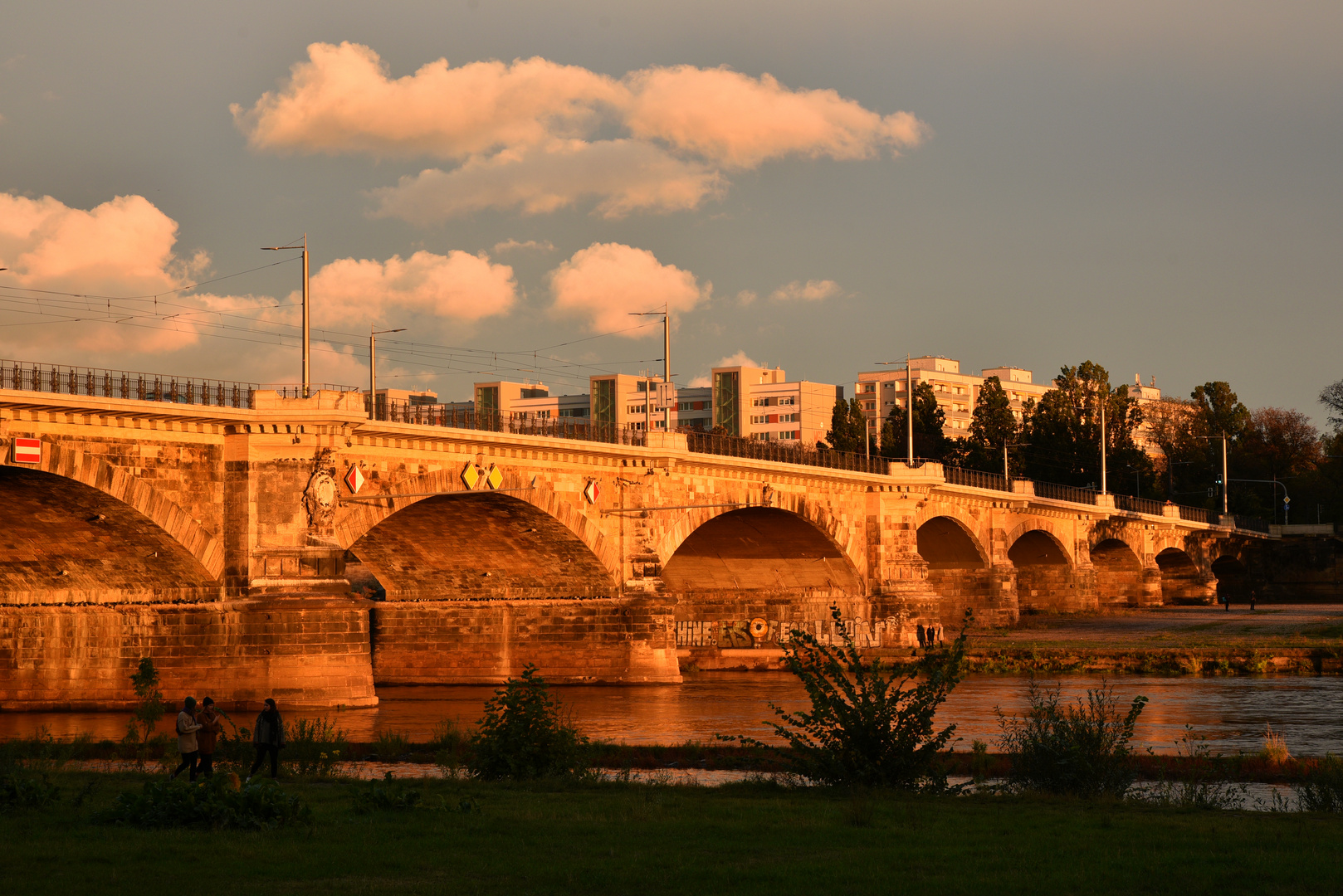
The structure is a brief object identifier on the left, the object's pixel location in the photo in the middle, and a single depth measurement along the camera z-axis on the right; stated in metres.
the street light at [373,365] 63.85
